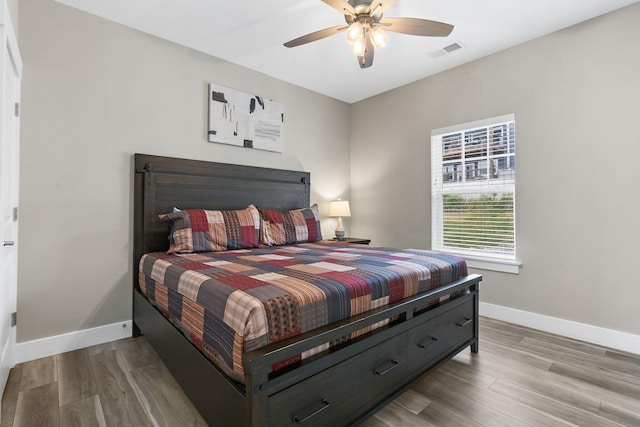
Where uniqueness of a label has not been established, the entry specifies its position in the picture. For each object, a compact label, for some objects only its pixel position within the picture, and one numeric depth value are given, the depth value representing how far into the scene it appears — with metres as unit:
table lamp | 4.09
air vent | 3.03
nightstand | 3.94
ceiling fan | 1.96
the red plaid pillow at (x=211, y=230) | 2.54
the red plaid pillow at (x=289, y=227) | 3.11
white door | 1.56
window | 3.12
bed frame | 1.17
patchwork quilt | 1.22
